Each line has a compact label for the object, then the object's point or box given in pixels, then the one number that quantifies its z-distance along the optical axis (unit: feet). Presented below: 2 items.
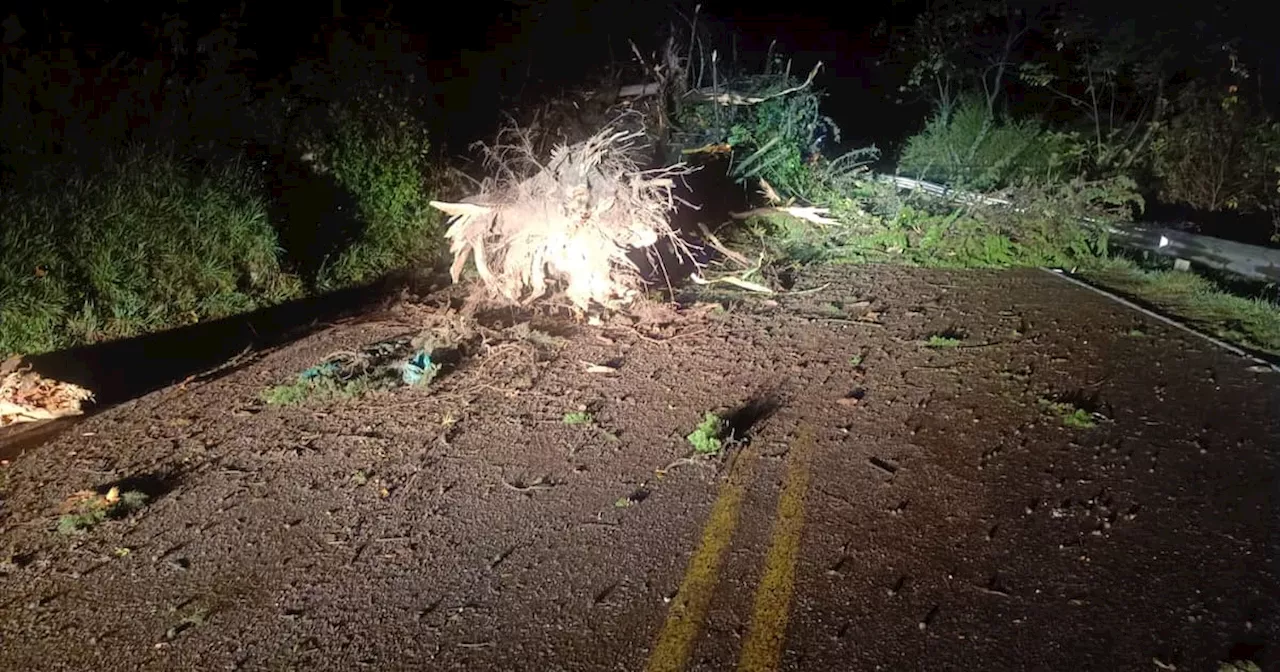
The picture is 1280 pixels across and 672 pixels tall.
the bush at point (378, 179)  27.68
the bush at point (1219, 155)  32.55
